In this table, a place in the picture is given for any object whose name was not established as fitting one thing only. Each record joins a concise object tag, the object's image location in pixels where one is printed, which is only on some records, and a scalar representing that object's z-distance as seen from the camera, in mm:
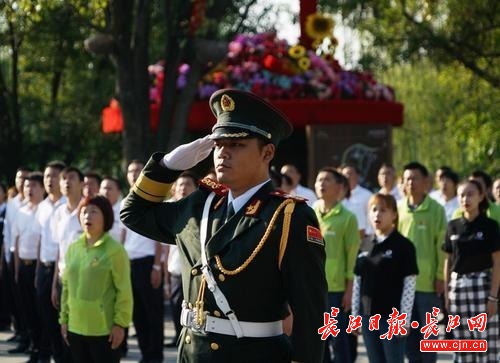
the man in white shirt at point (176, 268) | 11898
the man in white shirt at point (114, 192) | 12398
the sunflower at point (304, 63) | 17438
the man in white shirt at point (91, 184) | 12523
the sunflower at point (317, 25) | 18062
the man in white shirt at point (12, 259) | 13492
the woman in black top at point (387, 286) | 9594
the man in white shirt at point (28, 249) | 12914
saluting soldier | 5363
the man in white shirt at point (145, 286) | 12047
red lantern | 18484
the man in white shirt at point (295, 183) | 13055
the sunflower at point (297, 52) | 17469
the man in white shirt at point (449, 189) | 13133
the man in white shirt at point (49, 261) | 11305
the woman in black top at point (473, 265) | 10367
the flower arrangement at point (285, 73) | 17391
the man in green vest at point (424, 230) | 10898
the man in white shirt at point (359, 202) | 12852
